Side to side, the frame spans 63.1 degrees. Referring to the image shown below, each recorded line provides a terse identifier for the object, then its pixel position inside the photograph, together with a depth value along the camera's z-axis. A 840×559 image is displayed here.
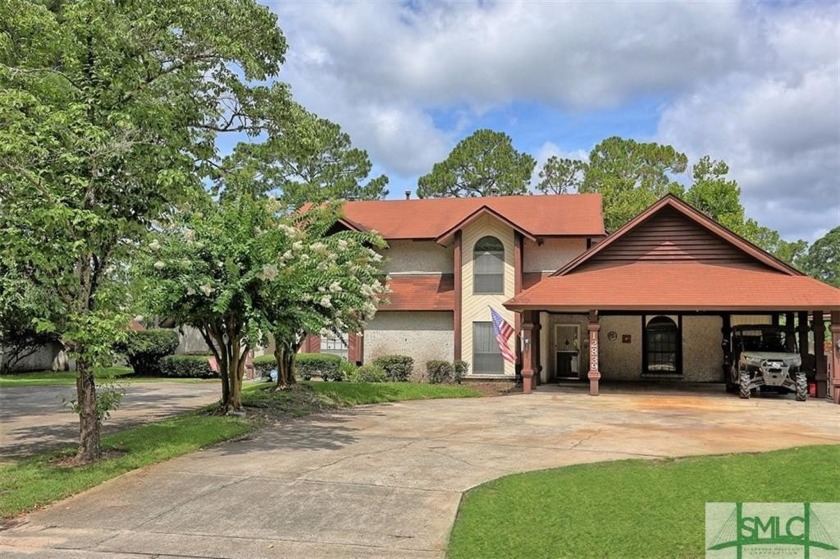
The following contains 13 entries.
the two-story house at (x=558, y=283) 21.05
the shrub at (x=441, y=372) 24.36
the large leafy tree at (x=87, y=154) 9.21
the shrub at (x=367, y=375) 23.42
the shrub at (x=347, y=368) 23.98
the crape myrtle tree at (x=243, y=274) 12.33
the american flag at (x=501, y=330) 22.89
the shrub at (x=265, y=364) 25.75
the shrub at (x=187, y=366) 30.66
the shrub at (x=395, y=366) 24.52
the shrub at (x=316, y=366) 24.97
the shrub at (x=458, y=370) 24.38
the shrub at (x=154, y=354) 31.25
